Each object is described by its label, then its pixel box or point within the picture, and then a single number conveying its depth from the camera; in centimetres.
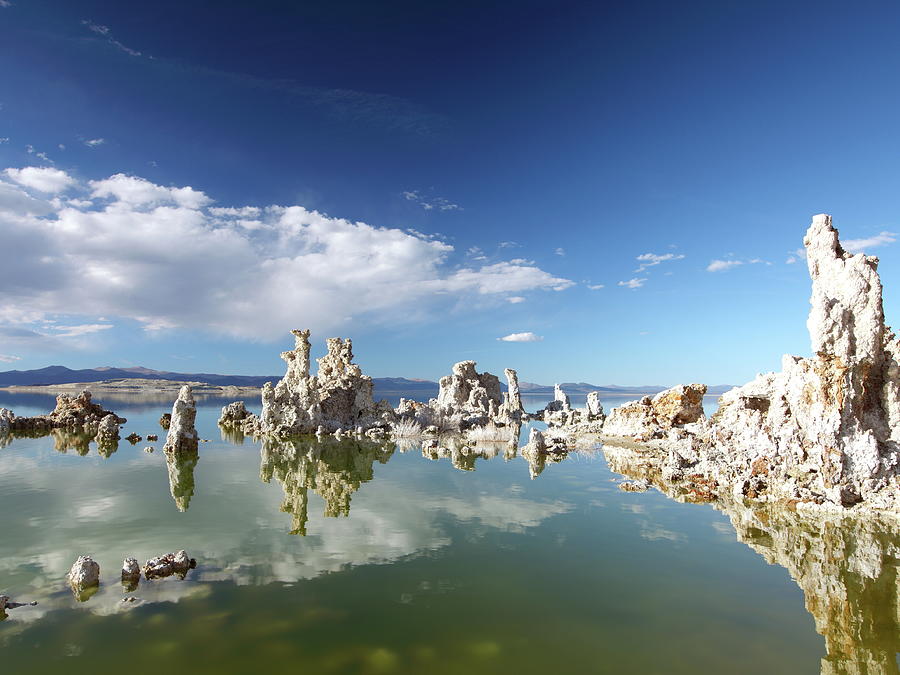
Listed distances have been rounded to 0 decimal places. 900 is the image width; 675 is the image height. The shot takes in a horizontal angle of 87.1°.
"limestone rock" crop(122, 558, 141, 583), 1129
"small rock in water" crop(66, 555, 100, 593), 1074
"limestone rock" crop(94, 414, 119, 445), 3662
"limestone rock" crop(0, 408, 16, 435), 4065
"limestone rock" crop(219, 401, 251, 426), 5133
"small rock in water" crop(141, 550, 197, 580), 1166
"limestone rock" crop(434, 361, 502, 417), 5175
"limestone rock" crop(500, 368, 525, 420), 5504
